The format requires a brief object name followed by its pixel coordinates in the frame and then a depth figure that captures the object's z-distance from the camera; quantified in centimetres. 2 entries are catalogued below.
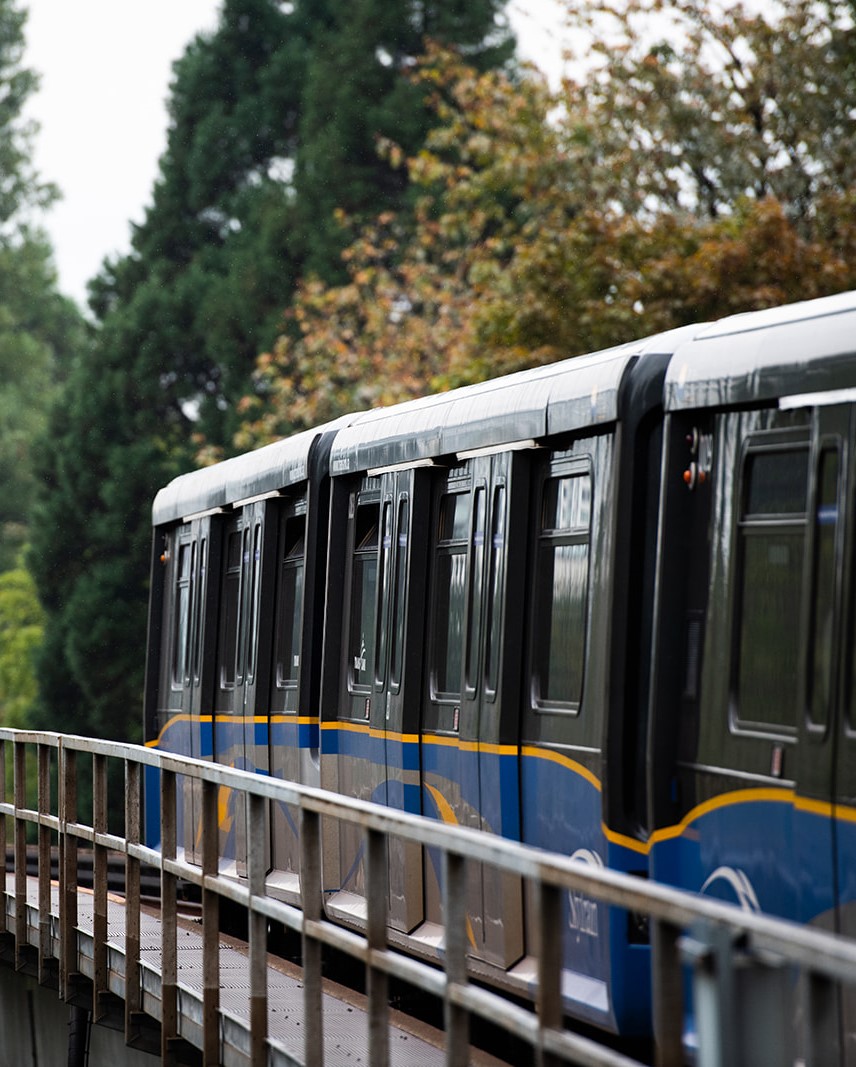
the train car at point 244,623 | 2647
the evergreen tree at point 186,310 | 8294
